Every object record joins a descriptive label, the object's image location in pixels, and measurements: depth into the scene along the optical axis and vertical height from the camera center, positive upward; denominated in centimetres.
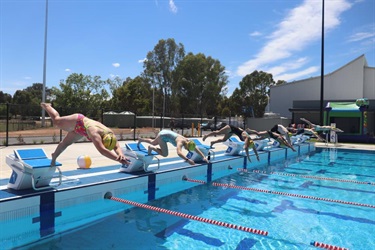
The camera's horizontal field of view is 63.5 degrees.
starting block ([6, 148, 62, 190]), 525 -86
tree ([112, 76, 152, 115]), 5416 +479
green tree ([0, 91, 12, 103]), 8177 +641
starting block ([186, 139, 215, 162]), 1012 -100
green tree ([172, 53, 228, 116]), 5131 +700
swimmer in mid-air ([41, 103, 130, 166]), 500 -15
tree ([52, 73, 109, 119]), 4688 +443
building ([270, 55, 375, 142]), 3284 +439
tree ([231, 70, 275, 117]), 5203 +556
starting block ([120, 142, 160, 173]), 761 -90
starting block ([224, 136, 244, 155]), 1267 -91
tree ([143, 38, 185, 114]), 5466 +1051
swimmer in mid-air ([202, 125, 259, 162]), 988 -32
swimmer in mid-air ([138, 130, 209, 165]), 802 -48
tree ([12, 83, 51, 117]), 7790 +620
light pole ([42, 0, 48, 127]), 3298 +684
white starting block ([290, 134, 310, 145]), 2002 -90
